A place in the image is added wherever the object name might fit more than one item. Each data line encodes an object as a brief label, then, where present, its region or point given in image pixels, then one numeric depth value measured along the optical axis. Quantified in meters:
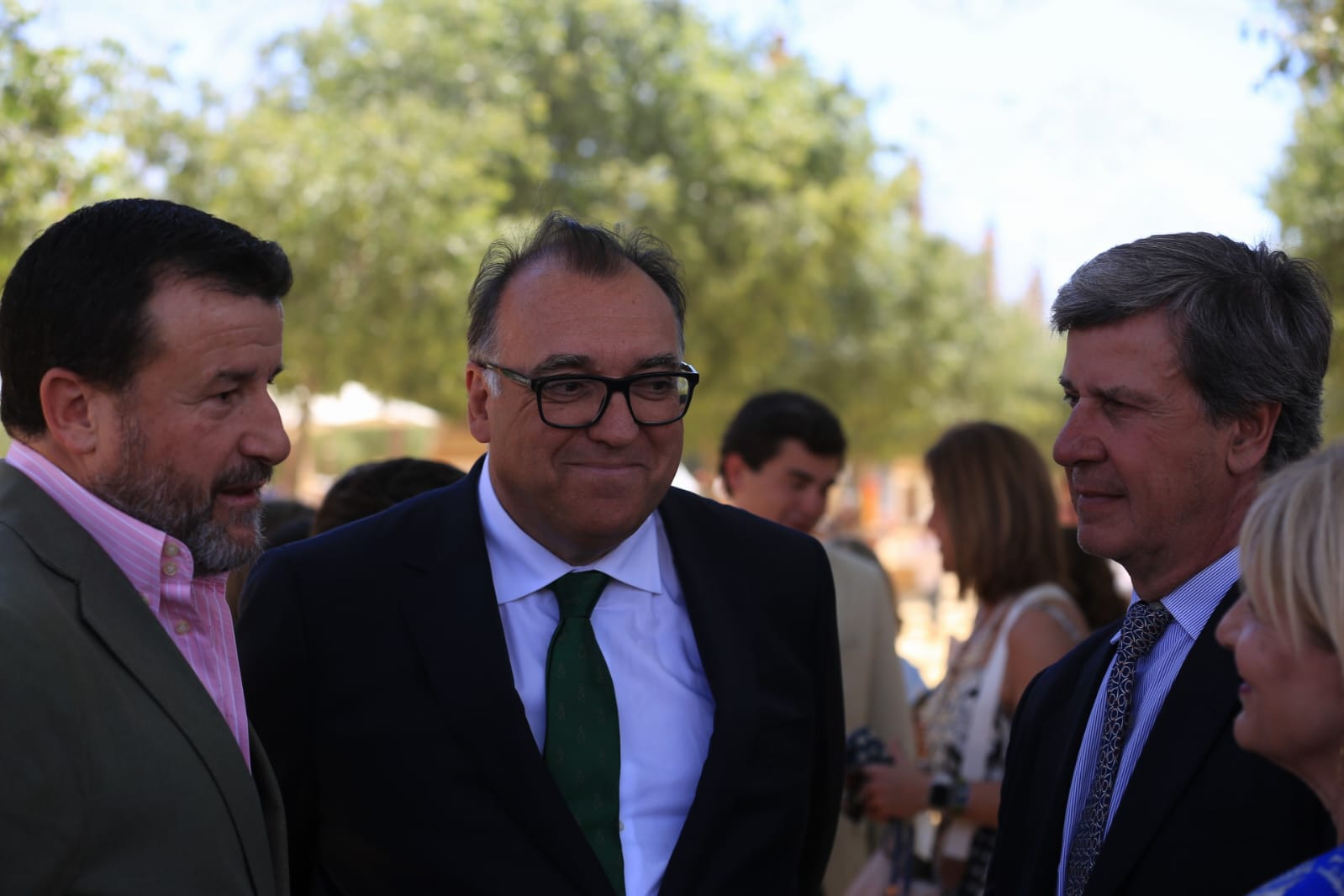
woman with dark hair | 4.29
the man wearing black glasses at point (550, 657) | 2.60
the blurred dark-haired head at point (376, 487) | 3.93
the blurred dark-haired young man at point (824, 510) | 5.23
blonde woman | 1.73
